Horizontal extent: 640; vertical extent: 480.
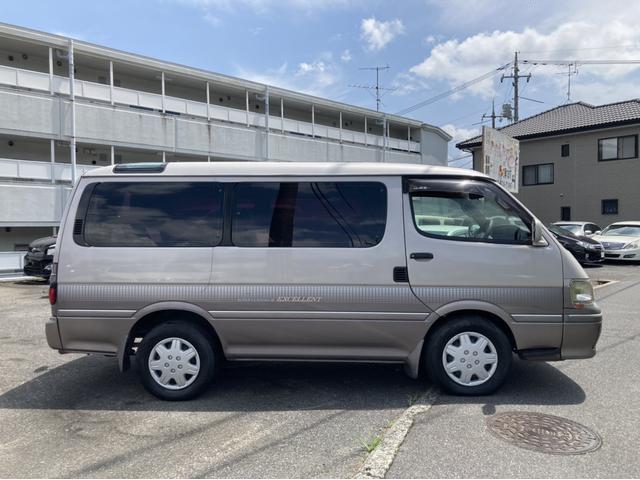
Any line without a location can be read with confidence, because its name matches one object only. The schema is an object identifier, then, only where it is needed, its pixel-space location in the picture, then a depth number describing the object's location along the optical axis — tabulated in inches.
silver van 156.1
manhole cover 124.6
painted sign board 470.0
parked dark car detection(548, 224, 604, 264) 583.5
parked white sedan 621.9
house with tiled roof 883.4
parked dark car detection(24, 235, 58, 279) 446.6
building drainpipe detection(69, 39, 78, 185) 616.1
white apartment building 595.8
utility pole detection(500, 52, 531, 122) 1437.0
